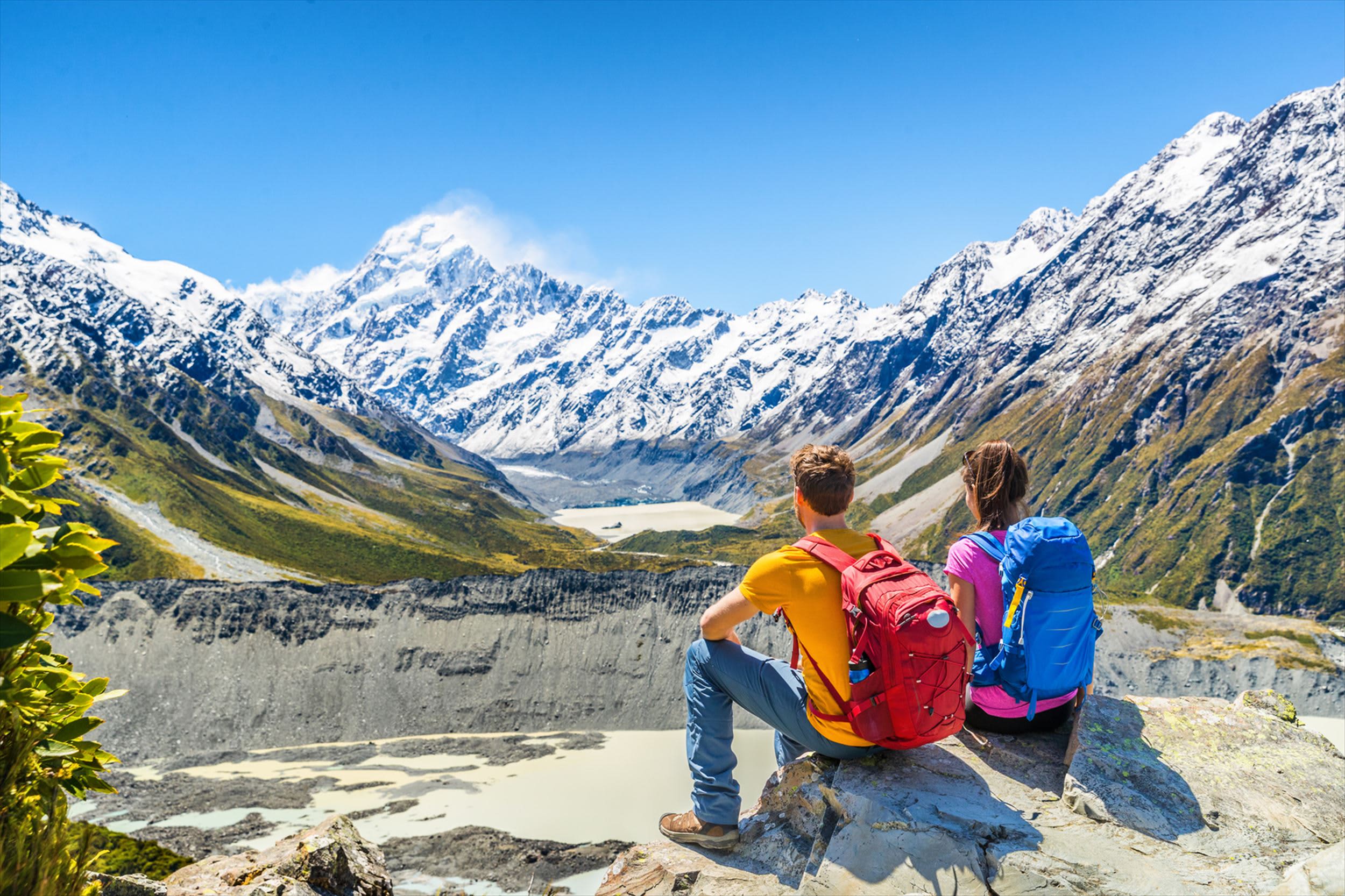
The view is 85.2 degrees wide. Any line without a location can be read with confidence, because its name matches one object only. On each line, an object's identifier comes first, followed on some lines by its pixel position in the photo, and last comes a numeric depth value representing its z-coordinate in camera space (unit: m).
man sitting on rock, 6.38
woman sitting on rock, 7.56
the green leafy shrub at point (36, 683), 3.51
